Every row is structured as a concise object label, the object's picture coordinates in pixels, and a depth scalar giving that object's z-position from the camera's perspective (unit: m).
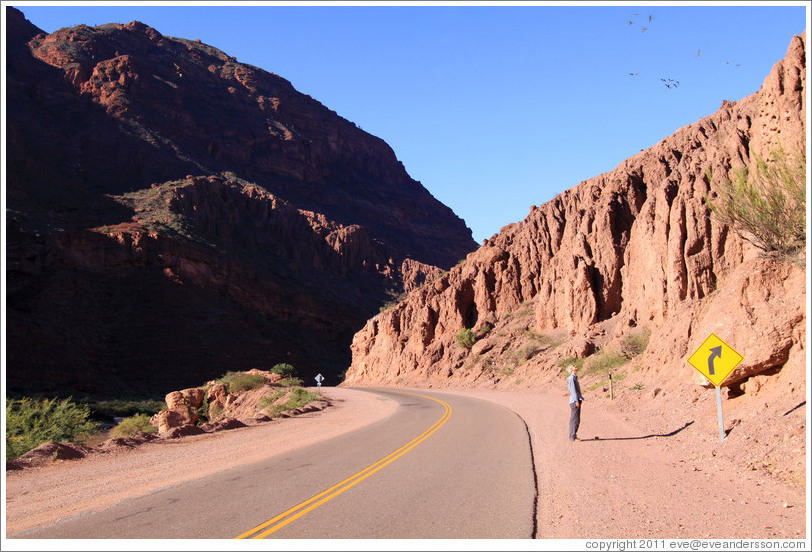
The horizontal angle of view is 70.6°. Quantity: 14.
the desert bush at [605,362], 28.83
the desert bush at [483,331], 49.25
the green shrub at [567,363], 33.06
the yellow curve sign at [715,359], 11.15
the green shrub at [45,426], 15.84
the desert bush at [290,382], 44.00
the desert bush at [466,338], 48.94
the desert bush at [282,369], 54.56
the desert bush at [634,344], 28.77
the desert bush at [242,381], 42.31
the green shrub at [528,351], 40.30
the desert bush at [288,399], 27.22
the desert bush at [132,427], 23.89
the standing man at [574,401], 13.34
